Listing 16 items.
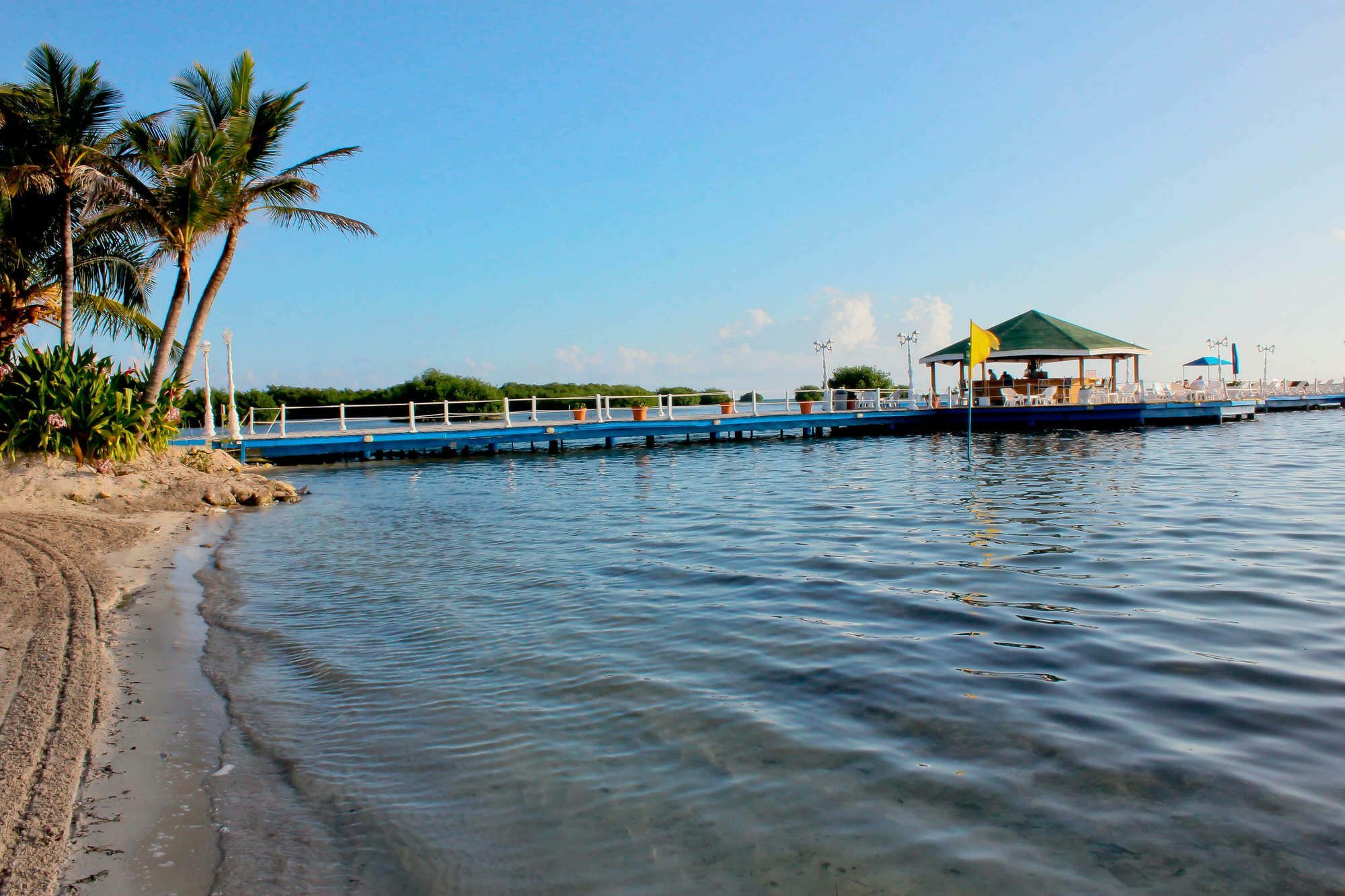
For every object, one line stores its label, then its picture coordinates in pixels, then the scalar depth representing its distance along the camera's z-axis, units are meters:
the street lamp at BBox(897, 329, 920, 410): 53.09
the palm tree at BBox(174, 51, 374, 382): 18.69
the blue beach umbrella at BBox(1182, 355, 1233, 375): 41.16
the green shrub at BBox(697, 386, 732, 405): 31.99
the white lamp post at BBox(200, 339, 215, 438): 22.62
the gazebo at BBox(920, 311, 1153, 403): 31.36
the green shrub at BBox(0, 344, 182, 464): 13.34
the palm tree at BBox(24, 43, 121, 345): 17.52
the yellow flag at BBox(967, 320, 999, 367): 17.53
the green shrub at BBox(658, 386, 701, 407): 42.49
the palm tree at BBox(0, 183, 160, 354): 19.34
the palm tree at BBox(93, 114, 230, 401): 17.58
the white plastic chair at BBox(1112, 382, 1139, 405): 31.72
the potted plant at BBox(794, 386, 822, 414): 32.28
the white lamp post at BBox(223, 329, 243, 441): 23.15
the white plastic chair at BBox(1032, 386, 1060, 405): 31.45
